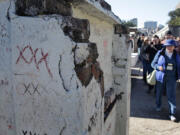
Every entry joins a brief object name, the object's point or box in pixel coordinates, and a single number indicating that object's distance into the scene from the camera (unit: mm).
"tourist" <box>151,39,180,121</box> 3378
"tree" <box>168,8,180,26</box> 38926
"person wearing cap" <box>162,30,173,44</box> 5615
